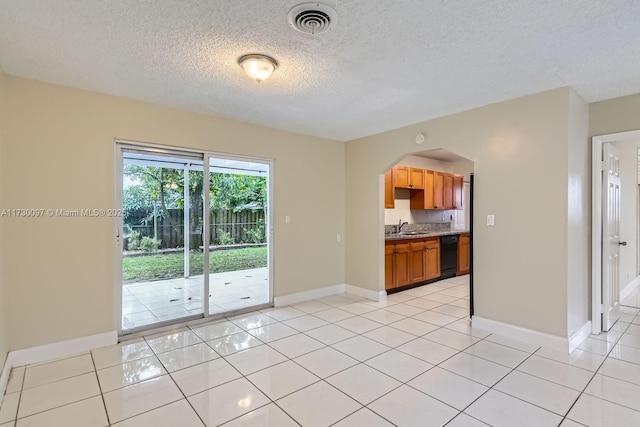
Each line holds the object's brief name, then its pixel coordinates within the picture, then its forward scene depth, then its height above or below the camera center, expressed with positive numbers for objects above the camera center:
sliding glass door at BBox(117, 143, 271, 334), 3.63 -0.17
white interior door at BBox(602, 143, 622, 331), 3.54 -0.30
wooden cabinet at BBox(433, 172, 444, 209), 6.73 +0.50
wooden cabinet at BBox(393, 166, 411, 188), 5.93 +0.71
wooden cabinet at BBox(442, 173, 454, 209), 7.01 +0.48
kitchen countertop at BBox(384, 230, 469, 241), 5.32 -0.41
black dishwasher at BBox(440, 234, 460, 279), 6.23 -0.86
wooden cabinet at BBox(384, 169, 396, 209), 5.78 +0.41
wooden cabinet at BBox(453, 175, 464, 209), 7.30 +0.54
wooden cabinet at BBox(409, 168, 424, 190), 6.23 +0.70
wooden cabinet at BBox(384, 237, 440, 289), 5.20 -0.85
